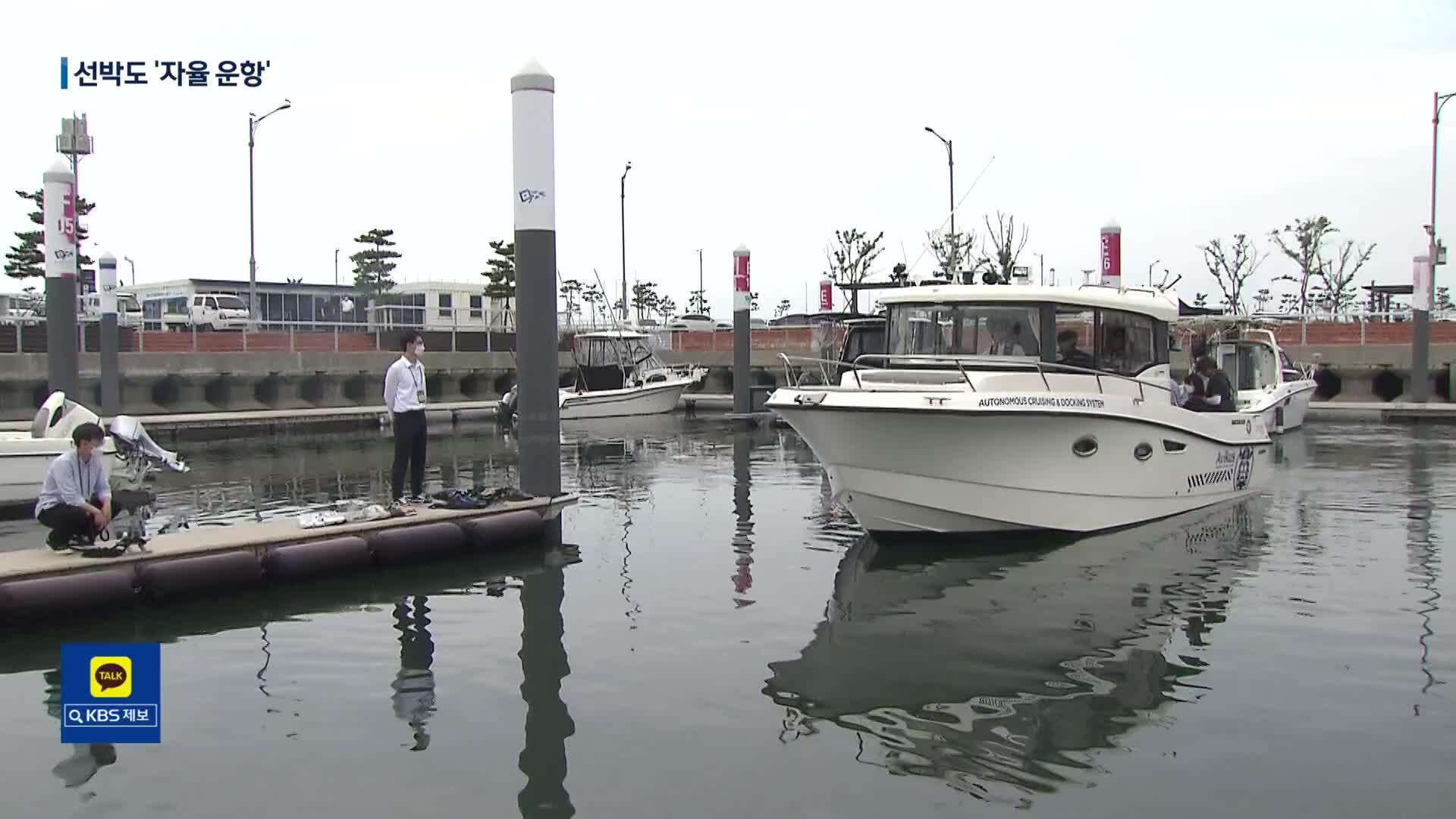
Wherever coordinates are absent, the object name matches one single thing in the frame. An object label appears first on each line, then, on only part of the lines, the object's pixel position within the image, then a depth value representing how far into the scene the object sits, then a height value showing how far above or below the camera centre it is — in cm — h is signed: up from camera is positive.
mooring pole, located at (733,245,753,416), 2994 +64
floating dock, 914 -170
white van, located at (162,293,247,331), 4278 +189
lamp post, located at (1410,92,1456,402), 3172 +36
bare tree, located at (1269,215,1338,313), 6619 +638
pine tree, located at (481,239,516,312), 5806 +437
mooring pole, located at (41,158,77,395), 2016 +116
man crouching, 964 -111
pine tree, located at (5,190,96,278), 5241 +486
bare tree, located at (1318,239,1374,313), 7000 +446
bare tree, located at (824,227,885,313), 6147 +549
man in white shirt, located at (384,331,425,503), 1229 -41
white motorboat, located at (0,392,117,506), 1567 -112
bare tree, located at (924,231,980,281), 4491 +455
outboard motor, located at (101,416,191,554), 1519 -129
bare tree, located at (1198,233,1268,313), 6919 +534
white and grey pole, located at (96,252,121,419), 2764 +16
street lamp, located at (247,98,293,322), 3650 +313
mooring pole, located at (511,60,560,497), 1236 +115
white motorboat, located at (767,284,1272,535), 1178 -61
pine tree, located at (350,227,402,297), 7012 +624
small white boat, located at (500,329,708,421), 3350 -63
